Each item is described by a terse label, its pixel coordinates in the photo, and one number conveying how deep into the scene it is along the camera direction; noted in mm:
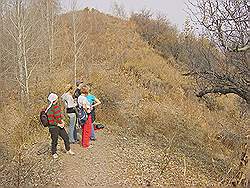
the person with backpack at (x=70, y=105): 9602
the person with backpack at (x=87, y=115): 9602
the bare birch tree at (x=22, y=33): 17578
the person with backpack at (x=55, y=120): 8633
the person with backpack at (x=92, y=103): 10172
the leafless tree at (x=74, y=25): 21212
